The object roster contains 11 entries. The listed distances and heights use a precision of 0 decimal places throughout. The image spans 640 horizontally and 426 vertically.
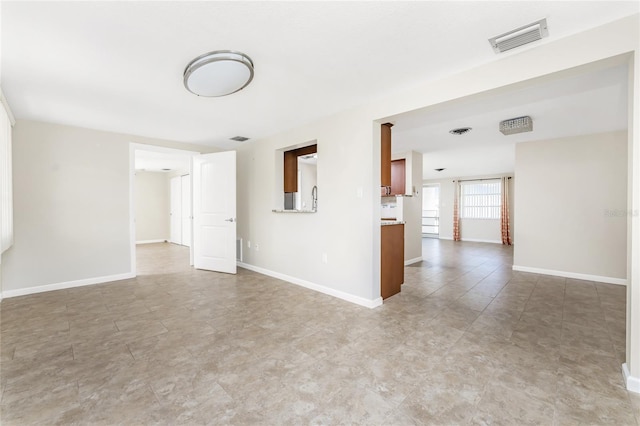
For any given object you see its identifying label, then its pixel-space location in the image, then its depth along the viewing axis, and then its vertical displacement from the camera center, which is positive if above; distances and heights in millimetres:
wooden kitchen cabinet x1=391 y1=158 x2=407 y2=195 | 5859 +708
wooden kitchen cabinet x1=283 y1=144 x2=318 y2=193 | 4664 +721
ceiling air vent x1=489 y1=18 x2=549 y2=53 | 1782 +1180
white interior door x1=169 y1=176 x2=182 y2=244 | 8539 -5
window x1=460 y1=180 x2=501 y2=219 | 9352 +331
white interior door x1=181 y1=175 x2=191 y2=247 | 8164 +24
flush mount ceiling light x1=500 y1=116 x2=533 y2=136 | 3649 +1137
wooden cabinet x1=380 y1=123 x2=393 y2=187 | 3375 +698
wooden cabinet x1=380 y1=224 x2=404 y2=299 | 3372 -643
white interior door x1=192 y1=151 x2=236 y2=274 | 4718 -8
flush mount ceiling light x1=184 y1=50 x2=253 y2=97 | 2107 +1140
